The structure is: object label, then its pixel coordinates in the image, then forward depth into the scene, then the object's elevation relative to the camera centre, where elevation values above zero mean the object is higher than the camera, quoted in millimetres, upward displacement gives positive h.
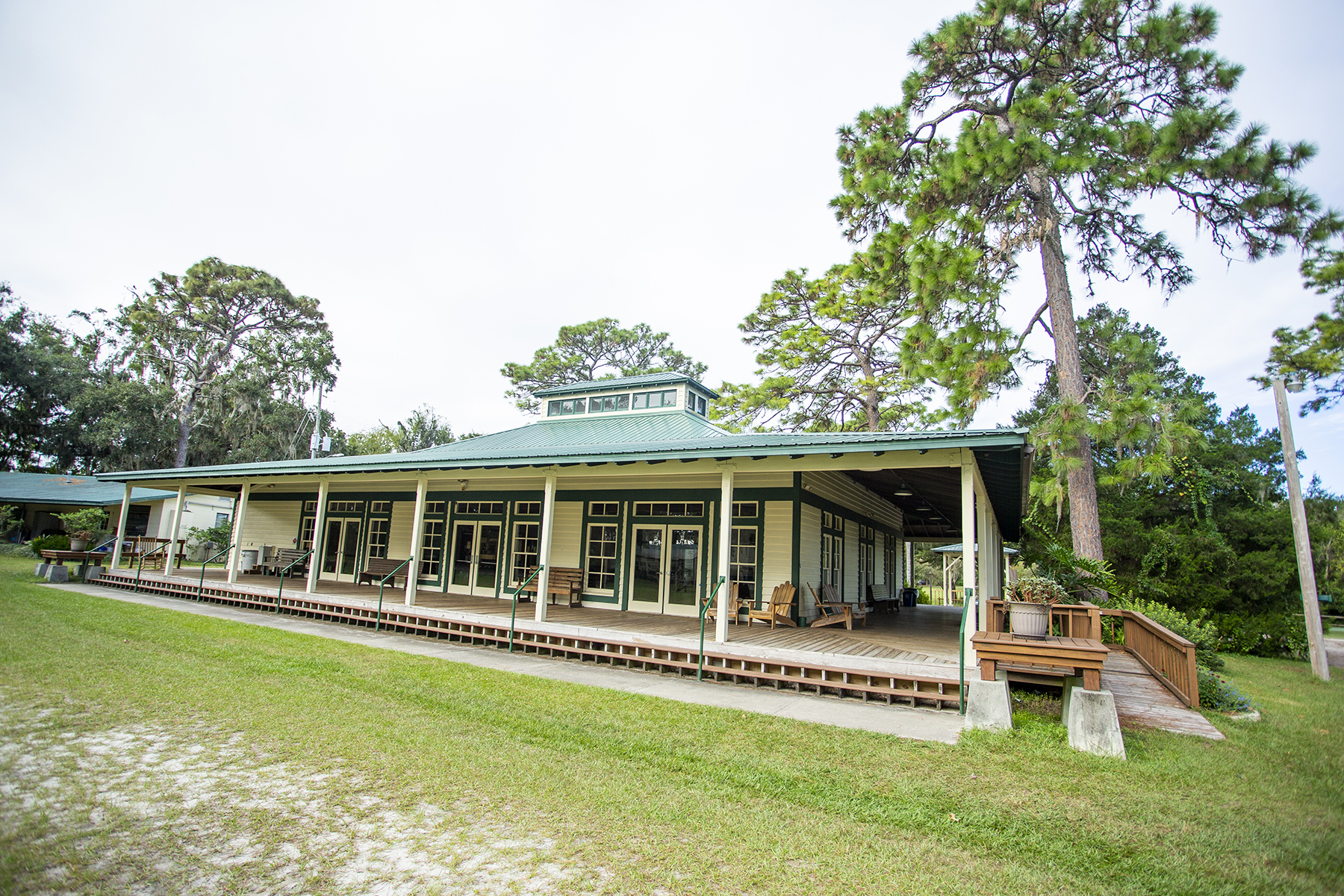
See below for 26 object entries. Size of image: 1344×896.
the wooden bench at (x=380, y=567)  14344 -502
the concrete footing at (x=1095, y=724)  4855 -1218
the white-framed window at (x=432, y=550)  14398 -65
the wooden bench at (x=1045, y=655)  5133 -734
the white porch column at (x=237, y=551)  13548 -223
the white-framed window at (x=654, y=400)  15148 +3743
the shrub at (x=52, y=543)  17516 -223
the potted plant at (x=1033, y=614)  5844 -441
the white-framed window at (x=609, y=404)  15880 +3791
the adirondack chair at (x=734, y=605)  10409 -804
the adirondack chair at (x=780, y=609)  9930 -795
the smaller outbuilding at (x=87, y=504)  25922 +1396
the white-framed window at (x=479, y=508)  13680 +902
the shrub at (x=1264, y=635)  13906 -1364
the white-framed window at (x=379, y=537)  15508 +213
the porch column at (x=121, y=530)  16152 +186
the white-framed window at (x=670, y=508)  11539 +862
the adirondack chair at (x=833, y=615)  10102 -891
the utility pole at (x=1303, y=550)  9188 +392
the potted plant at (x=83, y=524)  16094 +342
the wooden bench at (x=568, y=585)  12289 -637
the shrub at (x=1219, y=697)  7090 -1412
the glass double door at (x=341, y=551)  16031 -177
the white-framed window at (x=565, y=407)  16562 +3800
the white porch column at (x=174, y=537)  14820 +50
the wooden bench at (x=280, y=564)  16391 -568
